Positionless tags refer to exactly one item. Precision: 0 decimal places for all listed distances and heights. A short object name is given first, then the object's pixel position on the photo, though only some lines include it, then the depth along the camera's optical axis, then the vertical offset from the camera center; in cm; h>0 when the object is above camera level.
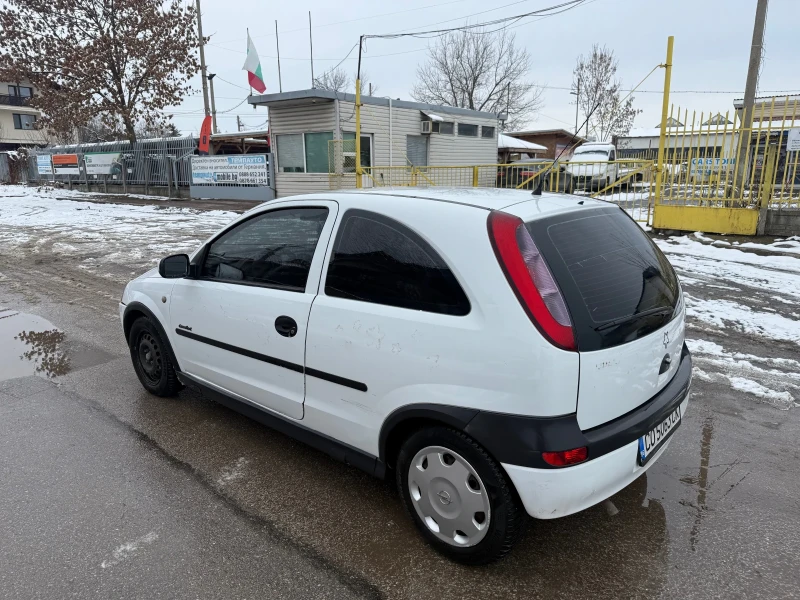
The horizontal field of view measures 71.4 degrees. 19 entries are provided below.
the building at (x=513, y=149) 2995 +125
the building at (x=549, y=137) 3679 +231
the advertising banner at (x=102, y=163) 2722 +52
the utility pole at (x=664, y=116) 994 +98
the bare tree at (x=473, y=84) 4381 +691
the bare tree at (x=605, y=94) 3988 +556
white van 1406 +61
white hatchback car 215 -74
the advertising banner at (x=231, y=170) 1989 +12
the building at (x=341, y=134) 1767 +129
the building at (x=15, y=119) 5541 +547
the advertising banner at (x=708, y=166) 1012 +9
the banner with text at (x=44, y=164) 3189 +54
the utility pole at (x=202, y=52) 2572 +549
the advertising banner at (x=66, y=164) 2974 +50
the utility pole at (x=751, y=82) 1000 +169
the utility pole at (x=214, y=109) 3219 +362
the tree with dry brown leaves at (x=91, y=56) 2300 +480
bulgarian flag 2078 +376
